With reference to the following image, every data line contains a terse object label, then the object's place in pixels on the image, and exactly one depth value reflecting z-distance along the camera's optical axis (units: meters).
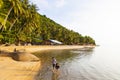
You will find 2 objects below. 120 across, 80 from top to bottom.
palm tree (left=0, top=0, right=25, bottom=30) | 15.83
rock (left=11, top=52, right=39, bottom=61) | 11.66
